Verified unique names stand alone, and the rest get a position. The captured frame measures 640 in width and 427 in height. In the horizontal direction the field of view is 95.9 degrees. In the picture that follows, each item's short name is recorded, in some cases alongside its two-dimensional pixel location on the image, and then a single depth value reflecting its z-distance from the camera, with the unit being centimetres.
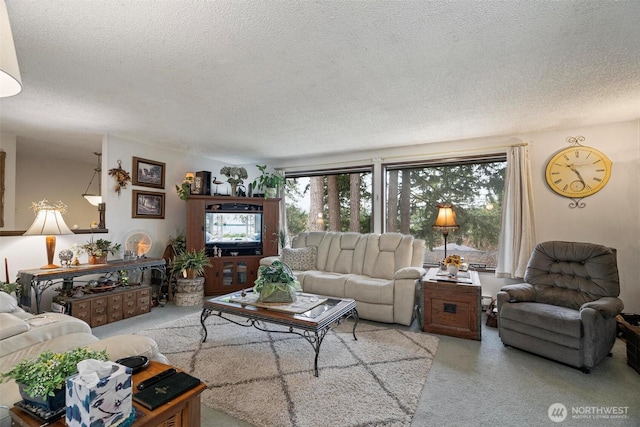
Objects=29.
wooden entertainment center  450
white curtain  357
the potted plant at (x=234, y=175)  493
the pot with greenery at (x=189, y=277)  405
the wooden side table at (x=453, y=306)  290
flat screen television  467
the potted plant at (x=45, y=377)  96
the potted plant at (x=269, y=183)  513
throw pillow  421
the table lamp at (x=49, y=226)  296
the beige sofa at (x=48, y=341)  144
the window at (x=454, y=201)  403
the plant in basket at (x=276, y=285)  264
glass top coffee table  227
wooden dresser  310
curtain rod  387
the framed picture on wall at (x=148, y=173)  420
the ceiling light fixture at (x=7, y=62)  104
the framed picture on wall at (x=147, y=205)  420
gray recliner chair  230
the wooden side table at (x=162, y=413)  98
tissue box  88
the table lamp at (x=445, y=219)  357
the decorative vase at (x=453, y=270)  323
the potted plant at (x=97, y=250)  347
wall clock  334
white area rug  179
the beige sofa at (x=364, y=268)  327
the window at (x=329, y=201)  495
